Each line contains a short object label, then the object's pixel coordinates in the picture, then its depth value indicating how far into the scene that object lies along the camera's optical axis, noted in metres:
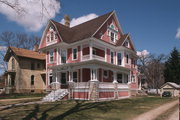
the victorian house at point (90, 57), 22.28
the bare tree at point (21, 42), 47.08
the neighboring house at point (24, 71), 33.50
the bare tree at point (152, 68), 60.22
